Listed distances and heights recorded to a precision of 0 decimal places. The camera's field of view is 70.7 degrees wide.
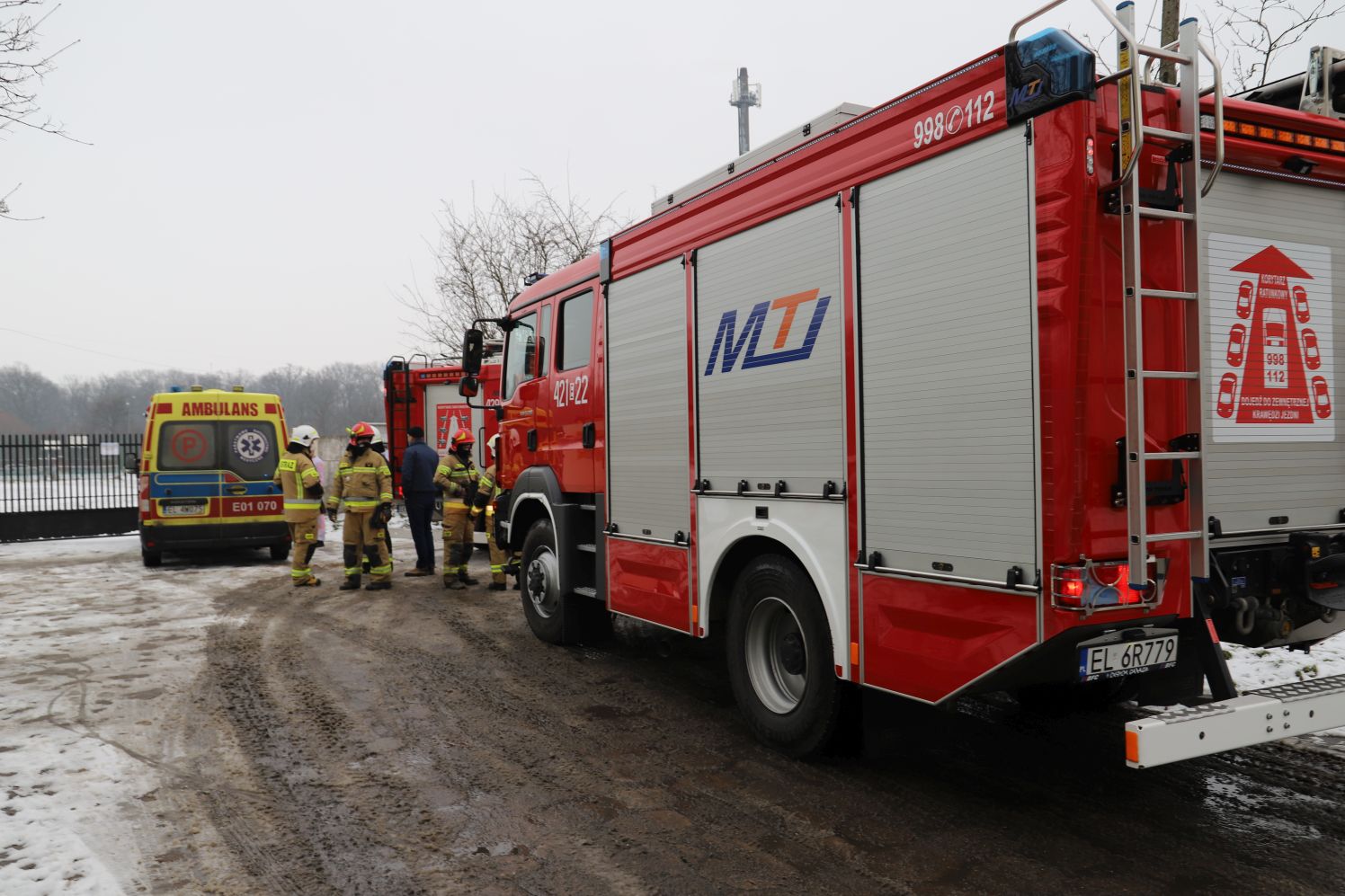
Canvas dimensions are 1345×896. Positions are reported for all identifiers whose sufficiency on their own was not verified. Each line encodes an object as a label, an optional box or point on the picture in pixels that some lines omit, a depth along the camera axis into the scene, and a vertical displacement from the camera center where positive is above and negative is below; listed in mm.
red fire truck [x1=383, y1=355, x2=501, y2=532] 18547 +1051
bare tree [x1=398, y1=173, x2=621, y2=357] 21203 +4465
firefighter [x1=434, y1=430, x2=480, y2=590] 10742 -540
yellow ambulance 12609 -145
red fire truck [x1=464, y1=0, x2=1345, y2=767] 3291 +214
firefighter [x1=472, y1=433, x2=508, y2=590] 10406 -570
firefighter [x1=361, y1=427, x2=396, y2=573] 10680 -696
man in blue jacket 11438 -397
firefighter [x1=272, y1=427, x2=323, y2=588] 10945 -482
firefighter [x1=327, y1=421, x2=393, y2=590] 10594 -488
